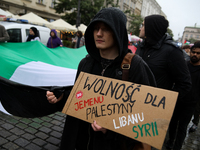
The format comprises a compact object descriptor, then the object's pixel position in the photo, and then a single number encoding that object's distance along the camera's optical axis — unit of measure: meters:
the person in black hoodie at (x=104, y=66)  1.25
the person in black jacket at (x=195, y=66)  2.73
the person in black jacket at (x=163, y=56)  1.92
